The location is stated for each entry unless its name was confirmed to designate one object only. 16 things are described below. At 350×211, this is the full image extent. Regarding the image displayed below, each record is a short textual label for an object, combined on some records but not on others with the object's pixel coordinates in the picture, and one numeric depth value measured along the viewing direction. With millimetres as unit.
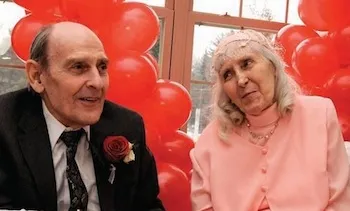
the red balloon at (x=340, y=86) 2809
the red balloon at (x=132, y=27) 2618
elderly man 1963
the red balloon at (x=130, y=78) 2547
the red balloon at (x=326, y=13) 2922
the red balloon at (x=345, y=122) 2848
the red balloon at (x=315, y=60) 2887
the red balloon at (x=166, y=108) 2652
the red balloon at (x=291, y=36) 3051
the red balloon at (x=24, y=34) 2490
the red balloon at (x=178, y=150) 2692
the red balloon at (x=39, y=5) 2549
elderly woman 2168
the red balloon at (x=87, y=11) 2516
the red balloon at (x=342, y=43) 2897
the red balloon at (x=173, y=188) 2568
